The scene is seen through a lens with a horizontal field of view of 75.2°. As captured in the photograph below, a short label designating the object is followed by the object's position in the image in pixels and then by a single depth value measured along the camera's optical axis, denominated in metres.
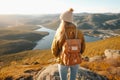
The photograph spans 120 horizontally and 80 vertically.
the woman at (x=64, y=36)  2.06
